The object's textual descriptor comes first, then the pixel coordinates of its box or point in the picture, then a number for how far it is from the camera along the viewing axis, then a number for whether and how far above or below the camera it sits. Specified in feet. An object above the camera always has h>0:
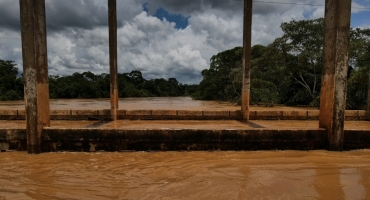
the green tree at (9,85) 92.31 +0.92
